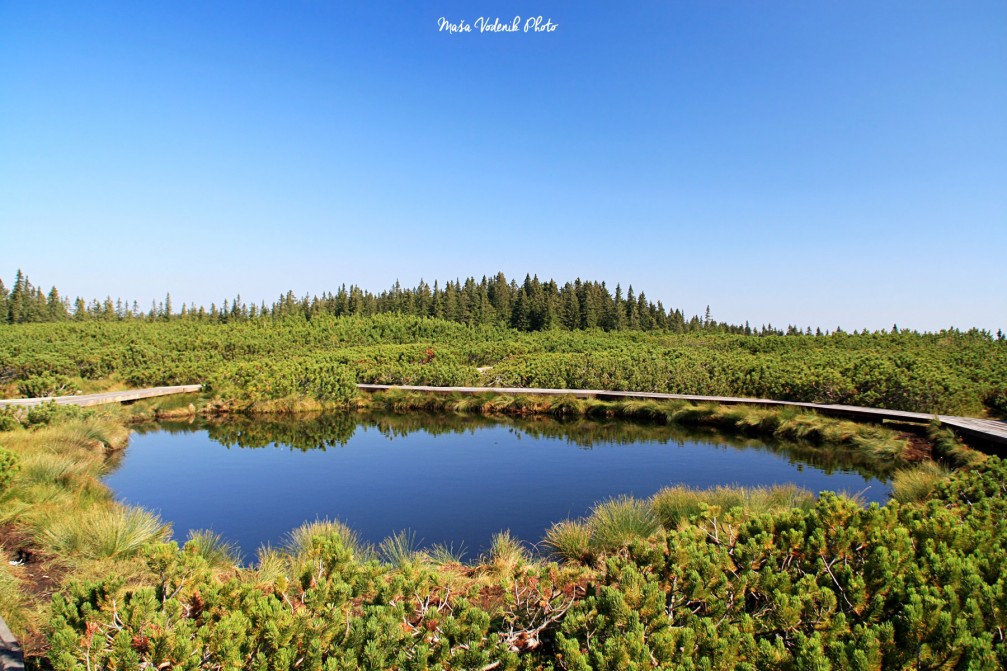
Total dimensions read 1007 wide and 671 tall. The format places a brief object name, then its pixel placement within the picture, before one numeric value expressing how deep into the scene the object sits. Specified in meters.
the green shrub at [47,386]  18.64
